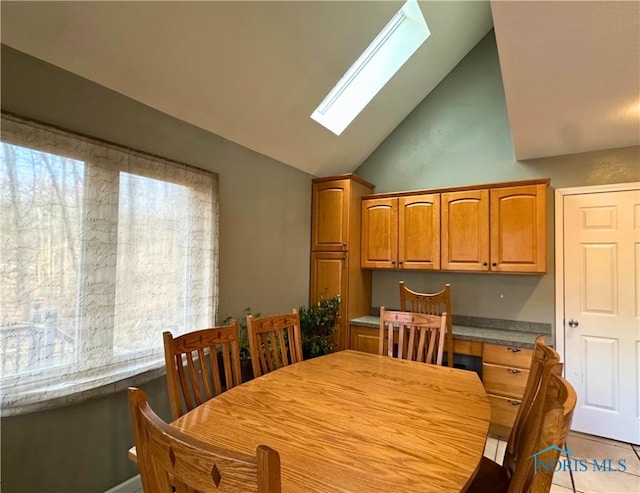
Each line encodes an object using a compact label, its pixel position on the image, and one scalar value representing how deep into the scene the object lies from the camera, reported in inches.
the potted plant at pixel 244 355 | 94.9
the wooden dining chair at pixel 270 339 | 70.4
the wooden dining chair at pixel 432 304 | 106.6
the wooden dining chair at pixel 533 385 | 45.9
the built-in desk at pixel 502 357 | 101.2
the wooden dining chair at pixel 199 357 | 52.7
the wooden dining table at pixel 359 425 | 34.5
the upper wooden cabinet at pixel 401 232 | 124.8
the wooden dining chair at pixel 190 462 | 19.9
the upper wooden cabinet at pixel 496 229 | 107.7
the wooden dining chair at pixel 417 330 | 79.4
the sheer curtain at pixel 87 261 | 57.9
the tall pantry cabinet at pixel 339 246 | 131.2
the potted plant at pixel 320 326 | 120.1
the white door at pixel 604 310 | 105.0
